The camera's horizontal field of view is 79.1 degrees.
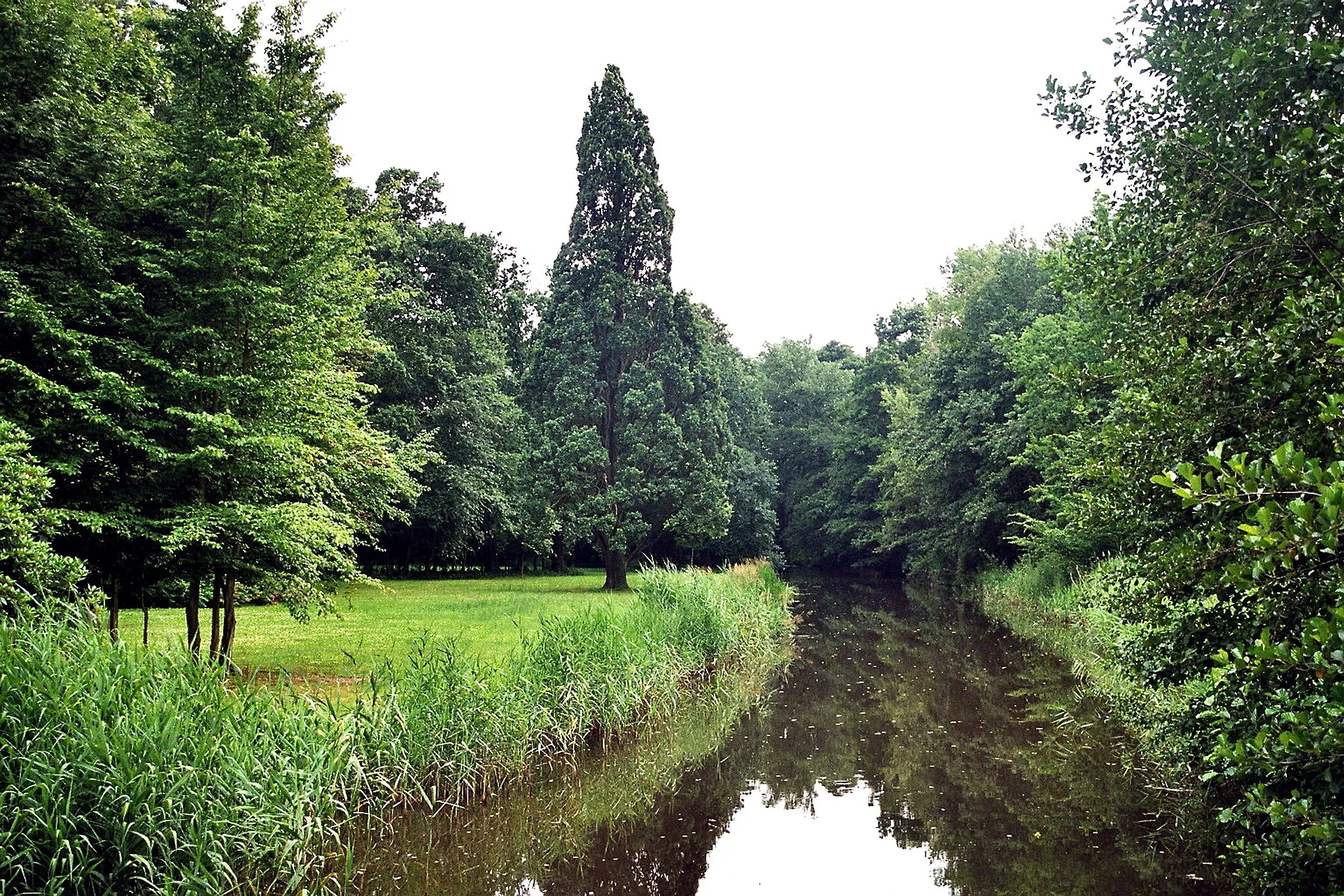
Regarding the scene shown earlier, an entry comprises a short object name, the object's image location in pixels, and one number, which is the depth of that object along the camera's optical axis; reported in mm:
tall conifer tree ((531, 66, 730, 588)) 25125
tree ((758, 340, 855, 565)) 46344
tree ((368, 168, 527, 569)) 27328
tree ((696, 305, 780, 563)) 37031
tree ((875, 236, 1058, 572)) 26484
